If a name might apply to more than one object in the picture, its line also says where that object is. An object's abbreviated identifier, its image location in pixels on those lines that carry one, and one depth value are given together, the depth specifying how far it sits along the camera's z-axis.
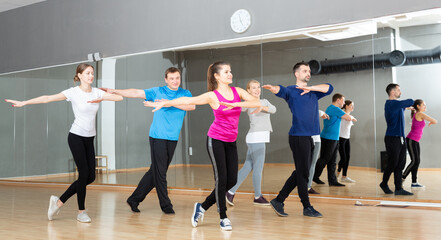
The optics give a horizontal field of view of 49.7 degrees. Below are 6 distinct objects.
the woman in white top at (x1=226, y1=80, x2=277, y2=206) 5.54
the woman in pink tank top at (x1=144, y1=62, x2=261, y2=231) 3.91
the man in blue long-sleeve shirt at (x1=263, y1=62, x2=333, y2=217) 4.50
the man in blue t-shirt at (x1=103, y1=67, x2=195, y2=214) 4.84
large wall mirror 5.47
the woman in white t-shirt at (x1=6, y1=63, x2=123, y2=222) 4.46
